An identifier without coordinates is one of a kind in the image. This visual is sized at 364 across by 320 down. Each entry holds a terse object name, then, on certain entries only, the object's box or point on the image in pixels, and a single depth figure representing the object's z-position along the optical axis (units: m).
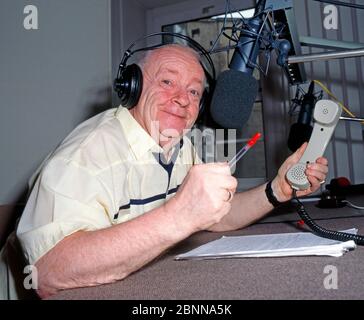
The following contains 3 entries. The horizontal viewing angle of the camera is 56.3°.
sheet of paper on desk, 0.53
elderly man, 0.49
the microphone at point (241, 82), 0.72
